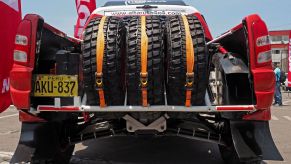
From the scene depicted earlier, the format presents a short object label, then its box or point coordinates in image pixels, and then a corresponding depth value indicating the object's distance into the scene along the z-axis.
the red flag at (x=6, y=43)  4.85
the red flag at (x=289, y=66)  16.50
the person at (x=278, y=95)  14.77
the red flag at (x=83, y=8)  11.48
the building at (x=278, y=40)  71.75
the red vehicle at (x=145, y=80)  3.51
